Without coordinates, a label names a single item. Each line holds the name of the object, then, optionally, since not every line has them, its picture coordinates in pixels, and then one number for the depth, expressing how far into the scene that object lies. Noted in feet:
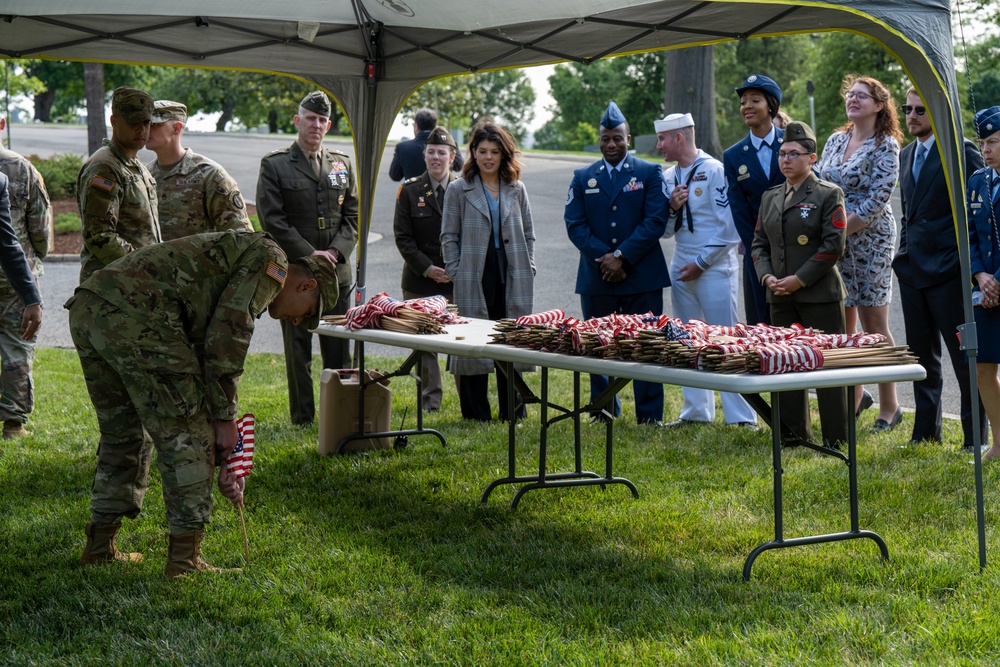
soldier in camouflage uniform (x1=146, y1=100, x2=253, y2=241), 21.77
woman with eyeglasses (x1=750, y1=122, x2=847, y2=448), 21.63
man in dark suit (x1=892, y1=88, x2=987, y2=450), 21.57
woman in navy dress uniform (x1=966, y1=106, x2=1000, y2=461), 20.08
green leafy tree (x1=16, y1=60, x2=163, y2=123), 164.76
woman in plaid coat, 25.29
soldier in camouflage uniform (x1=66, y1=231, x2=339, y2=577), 13.83
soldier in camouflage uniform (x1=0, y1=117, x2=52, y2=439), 23.88
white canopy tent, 19.97
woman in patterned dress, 23.24
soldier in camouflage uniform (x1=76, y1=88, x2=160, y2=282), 18.11
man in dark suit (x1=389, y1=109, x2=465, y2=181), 34.06
